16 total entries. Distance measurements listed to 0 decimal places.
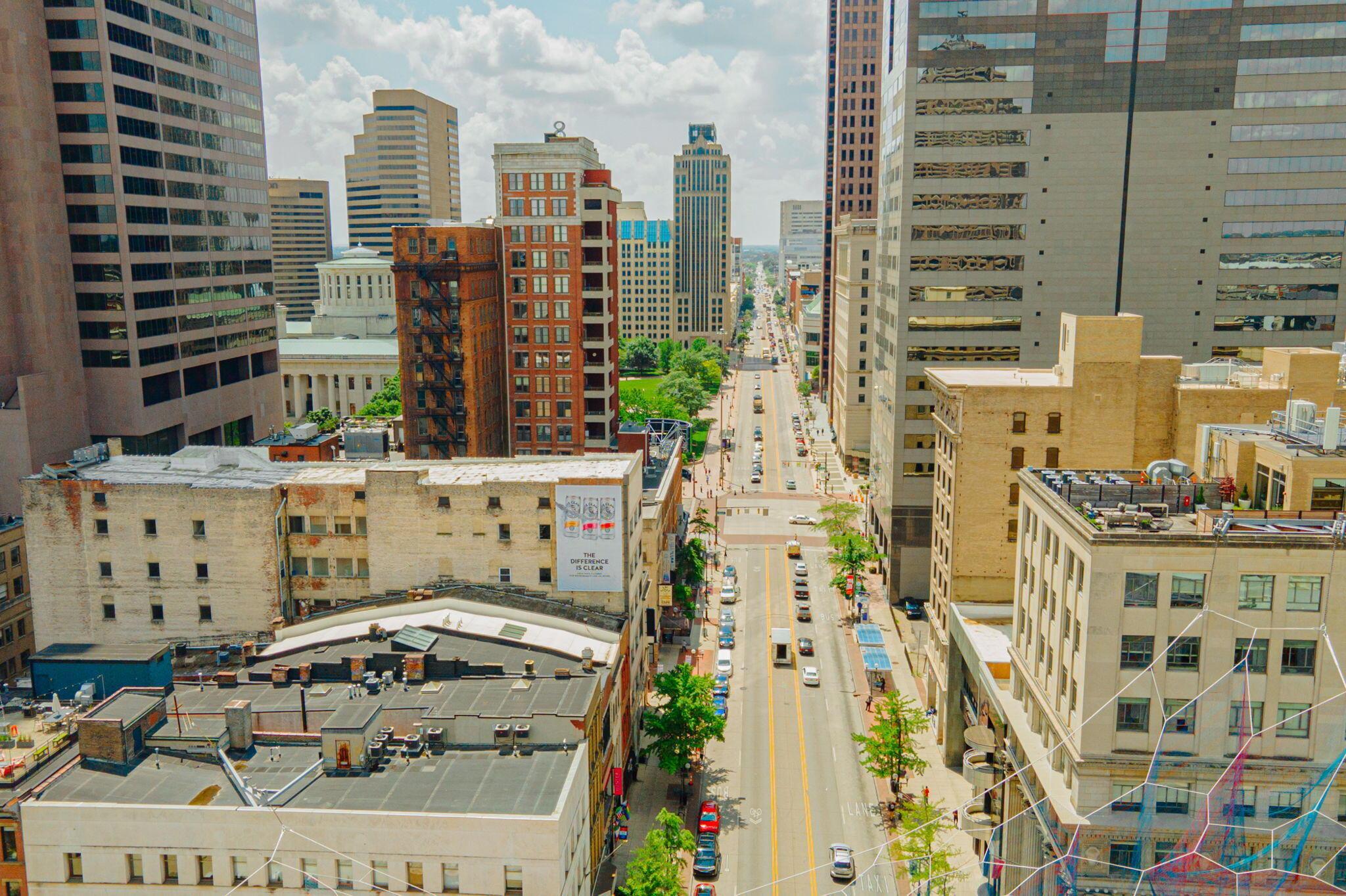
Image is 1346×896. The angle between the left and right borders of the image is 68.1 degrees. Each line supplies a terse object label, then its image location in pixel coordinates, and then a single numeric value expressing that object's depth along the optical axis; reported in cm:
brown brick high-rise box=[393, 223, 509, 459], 10162
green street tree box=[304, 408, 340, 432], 15512
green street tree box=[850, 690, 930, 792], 6347
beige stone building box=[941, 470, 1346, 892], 4356
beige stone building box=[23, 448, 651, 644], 6309
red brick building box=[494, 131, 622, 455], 10944
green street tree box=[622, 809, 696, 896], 4822
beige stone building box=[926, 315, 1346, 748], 6981
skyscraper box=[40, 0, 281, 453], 9881
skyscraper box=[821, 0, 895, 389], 18512
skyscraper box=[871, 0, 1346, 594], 9194
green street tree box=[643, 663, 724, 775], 6394
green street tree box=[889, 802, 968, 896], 5056
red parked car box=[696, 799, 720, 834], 6109
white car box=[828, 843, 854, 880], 5653
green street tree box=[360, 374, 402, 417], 16500
